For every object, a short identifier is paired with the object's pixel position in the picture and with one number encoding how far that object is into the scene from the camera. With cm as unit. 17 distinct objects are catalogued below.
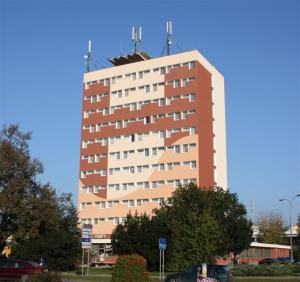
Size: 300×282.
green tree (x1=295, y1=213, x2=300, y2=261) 7556
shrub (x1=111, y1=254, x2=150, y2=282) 1869
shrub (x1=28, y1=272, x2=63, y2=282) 1839
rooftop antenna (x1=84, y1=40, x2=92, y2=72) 10622
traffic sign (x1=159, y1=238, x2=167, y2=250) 3864
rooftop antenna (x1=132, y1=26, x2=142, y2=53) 10174
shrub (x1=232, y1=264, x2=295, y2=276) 4634
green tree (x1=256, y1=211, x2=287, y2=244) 11806
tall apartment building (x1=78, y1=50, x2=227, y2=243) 8775
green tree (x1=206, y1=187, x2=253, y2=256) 6328
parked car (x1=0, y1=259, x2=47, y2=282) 3581
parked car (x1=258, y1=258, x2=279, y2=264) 8122
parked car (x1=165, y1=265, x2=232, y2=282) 2878
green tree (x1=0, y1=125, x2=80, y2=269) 5141
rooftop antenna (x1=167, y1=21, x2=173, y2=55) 9731
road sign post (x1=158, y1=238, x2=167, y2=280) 3865
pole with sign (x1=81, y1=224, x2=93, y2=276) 3772
